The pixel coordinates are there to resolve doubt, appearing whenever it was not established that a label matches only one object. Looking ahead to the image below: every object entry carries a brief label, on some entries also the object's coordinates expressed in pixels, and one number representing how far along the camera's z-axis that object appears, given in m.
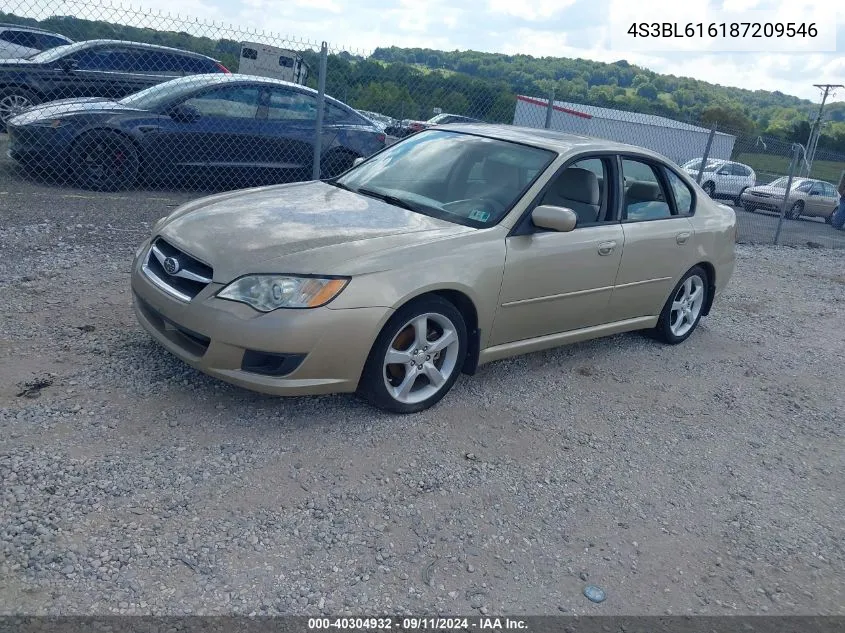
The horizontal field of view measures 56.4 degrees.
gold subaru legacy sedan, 3.83
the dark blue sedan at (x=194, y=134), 8.62
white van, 12.10
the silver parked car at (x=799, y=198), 21.33
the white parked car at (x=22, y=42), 12.84
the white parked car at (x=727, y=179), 22.27
